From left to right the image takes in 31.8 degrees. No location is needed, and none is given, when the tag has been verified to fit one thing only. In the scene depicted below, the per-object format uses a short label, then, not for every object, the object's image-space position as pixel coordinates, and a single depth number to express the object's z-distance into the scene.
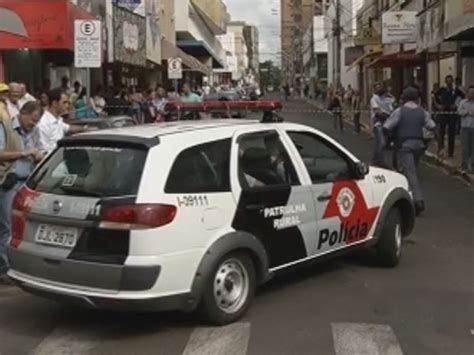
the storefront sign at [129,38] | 27.94
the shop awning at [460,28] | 18.62
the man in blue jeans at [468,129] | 16.75
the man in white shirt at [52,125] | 9.16
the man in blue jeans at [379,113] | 17.62
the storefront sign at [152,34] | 36.25
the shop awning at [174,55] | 44.03
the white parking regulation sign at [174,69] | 31.94
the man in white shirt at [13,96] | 10.10
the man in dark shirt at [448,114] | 20.36
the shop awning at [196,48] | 64.62
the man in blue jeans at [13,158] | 8.02
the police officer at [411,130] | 12.09
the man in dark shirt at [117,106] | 24.36
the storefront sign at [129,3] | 29.34
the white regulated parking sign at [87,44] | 14.83
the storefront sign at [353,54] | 58.31
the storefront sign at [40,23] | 17.98
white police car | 6.06
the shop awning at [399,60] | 36.06
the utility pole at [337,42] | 57.62
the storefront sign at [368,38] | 42.00
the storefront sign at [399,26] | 32.25
